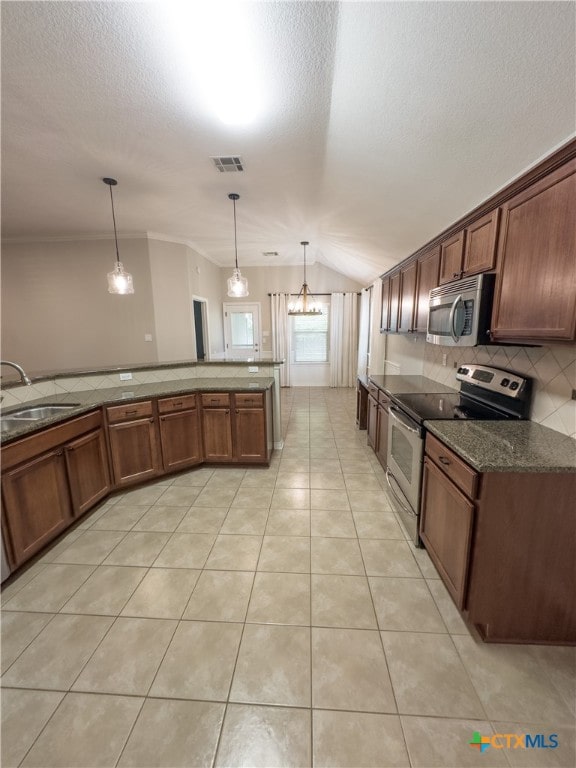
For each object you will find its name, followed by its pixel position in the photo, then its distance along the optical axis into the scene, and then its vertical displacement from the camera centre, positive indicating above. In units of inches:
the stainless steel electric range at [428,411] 73.9 -20.9
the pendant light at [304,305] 193.2 +25.5
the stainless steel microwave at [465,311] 70.0 +6.4
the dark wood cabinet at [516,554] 50.6 -39.7
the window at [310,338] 267.7 -0.9
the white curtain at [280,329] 261.3 +7.6
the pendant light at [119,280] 107.0 +21.6
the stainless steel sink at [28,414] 84.0 -22.8
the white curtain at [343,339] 259.9 -2.1
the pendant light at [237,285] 121.9 +22.2
